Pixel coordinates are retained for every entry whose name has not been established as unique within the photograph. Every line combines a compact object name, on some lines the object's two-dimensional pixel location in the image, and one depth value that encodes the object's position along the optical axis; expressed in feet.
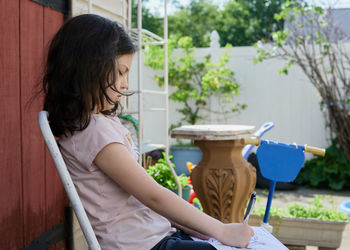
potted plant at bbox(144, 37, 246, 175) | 20.40
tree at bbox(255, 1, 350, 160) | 17.84
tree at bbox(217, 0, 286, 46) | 74.08
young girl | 3.66
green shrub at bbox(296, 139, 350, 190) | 17.38
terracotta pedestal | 7.82
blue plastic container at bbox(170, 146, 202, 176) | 19.84
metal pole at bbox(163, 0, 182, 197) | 10.38
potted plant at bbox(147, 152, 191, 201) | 10.84
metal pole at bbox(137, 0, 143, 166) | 8.70
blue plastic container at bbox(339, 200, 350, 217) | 12.82
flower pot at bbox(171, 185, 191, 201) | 11.28
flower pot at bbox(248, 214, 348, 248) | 9.15
